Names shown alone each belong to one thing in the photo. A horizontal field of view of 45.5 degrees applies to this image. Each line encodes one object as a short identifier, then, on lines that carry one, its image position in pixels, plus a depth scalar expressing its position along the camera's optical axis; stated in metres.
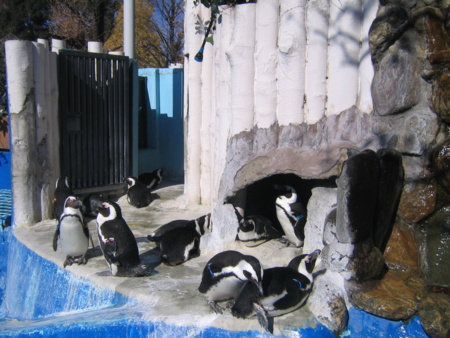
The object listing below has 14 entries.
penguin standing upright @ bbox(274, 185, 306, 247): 4.68
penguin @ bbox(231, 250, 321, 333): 3.24
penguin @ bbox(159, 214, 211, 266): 4.49
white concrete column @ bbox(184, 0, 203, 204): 6.47
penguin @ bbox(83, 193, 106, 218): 6.14
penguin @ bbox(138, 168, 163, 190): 7.80
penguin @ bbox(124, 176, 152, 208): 6.77
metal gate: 6.56
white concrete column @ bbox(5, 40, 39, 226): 5.64
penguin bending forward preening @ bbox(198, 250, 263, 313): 3.34
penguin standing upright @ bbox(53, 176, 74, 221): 5.70
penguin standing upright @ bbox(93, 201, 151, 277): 4.16
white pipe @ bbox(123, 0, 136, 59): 8.73
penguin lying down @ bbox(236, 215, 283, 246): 4.63
